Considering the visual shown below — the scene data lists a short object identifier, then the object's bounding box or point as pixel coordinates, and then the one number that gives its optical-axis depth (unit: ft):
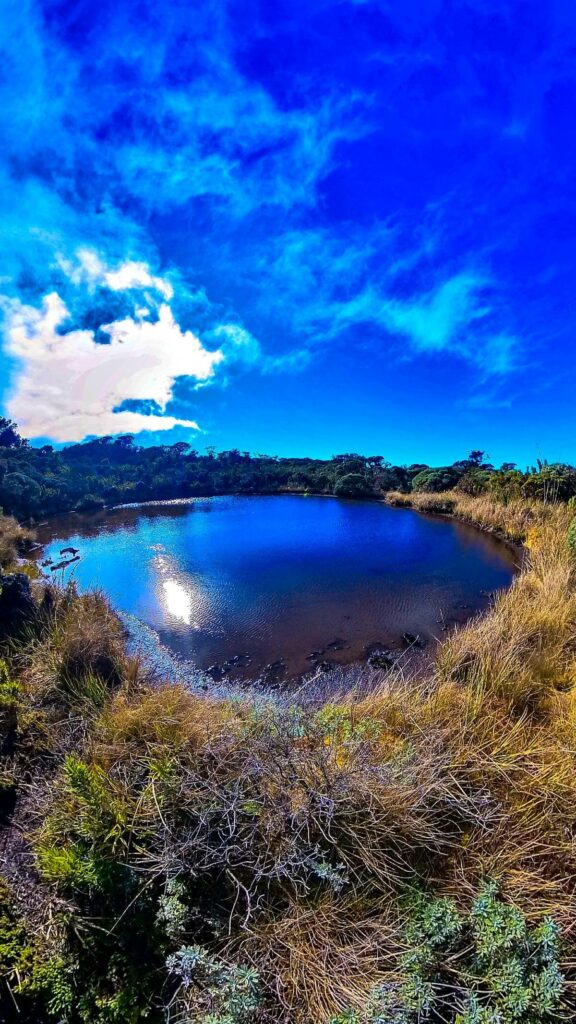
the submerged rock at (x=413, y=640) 18.70
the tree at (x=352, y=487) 74.23
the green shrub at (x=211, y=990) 4.99
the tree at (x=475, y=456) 89.17
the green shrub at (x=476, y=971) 4.78
